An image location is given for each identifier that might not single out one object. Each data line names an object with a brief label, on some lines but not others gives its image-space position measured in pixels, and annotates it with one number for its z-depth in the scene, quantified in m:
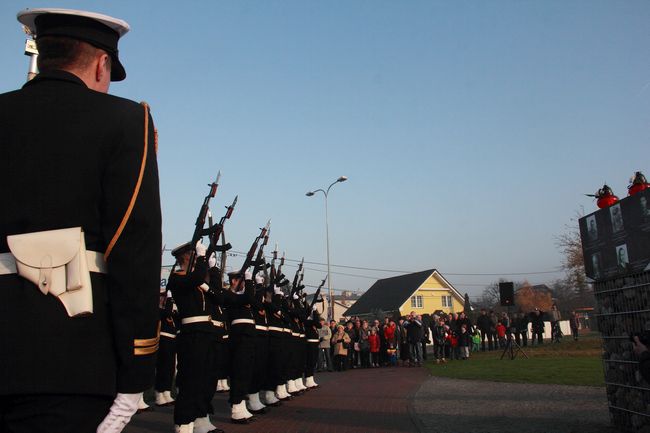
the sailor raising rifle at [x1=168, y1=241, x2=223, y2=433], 6.88
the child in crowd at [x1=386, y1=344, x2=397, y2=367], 25.22
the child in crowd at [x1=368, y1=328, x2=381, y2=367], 24.88
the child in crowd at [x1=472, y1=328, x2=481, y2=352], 29.47
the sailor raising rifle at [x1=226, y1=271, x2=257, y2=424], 8.76
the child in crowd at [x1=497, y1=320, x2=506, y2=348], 26.80
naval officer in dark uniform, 1.90
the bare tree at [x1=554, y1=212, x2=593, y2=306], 43.38
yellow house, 56.25
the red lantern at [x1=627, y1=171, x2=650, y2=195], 7.22
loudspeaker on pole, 24.58
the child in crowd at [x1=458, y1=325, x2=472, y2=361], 24.23
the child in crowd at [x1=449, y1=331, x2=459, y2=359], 24.59
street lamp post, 32.94
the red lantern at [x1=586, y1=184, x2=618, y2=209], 7.67
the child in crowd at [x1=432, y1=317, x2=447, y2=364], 24.44
